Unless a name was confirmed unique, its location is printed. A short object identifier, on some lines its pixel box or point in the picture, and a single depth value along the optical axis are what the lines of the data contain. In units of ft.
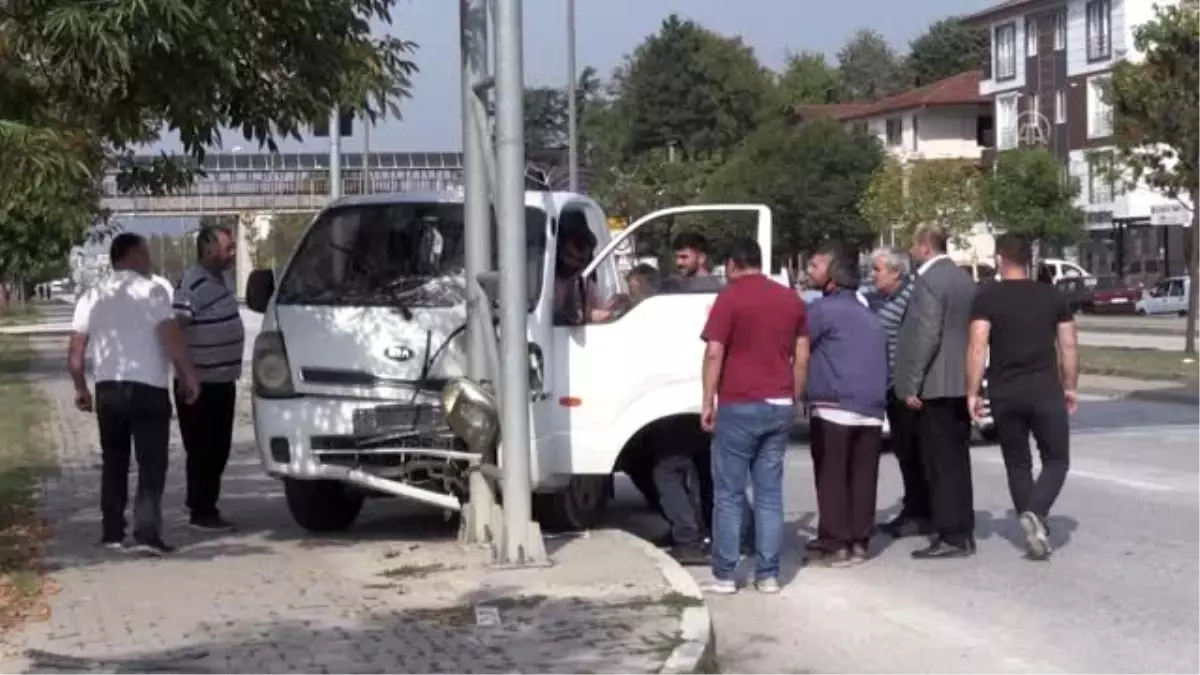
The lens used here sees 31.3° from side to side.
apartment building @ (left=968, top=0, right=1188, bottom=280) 241.76
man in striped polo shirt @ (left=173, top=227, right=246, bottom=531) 44.80
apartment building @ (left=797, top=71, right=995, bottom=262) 296.30
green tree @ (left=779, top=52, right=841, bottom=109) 401.29
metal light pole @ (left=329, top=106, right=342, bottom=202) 93.77
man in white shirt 39.63
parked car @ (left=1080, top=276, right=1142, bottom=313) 225.76
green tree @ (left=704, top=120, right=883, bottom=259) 221.87
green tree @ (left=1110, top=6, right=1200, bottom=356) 110.52
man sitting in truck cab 41.83
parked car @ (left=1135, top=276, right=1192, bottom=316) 213.87
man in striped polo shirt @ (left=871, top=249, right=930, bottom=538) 44.37
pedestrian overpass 163.53
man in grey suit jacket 41.57
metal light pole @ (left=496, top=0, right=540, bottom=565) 37.52
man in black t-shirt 40.78
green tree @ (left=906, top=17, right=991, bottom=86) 423.23
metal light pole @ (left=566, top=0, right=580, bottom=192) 116.78
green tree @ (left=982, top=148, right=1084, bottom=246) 209.97
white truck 41.11
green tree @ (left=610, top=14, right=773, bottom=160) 291.79
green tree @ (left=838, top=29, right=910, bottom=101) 456.45
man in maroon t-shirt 36.52
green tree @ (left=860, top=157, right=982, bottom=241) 202.80
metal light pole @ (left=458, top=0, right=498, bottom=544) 40.27
